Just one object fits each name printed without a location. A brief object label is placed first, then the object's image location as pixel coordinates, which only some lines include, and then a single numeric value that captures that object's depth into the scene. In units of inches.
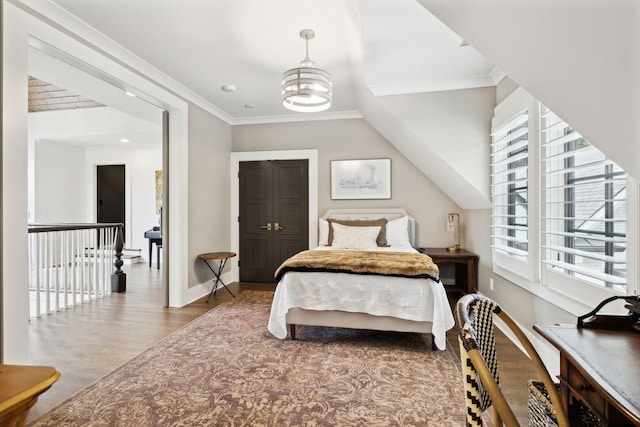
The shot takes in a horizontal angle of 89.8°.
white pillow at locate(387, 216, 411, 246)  171.5
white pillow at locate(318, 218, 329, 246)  177.6
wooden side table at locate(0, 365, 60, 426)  29.3
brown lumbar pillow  173.0
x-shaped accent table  167.9
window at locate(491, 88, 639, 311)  67.3
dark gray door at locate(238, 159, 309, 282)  202.4
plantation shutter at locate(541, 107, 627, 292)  67.3
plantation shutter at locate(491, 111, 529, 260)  110.5
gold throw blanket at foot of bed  107.5
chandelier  105.7
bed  106.1
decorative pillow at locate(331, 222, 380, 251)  164.9
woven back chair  33.4
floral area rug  72.9
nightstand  153.3
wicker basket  44.8
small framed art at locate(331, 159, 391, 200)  191.6
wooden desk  29.7
